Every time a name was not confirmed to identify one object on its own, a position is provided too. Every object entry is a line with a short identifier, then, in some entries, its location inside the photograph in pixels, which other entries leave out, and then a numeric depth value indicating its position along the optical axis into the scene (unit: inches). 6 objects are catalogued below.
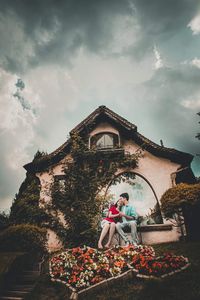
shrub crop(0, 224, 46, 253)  326.6
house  401.1
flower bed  212.7
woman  341.1
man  336.5
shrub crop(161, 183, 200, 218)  333.7
